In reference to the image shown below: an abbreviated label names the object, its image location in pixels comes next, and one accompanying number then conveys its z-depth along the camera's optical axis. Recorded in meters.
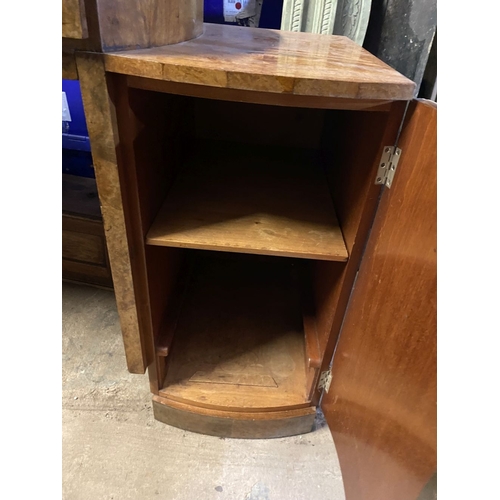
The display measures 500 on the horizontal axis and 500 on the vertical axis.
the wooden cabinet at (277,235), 0.54
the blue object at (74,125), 1.28
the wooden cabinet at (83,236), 1.30
